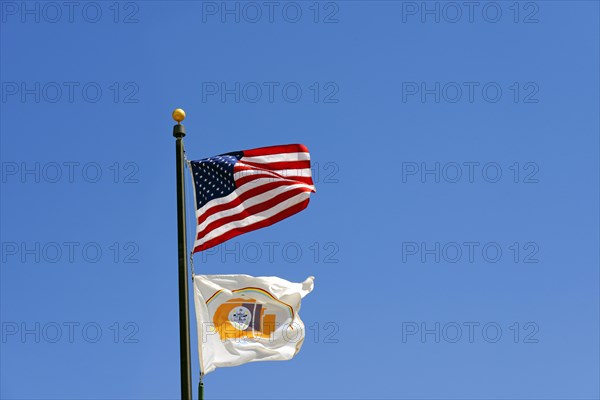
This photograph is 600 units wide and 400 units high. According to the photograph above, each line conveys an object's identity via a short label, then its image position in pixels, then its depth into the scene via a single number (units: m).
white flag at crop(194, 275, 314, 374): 13.88
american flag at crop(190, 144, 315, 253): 14.17
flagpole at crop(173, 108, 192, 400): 11.96
